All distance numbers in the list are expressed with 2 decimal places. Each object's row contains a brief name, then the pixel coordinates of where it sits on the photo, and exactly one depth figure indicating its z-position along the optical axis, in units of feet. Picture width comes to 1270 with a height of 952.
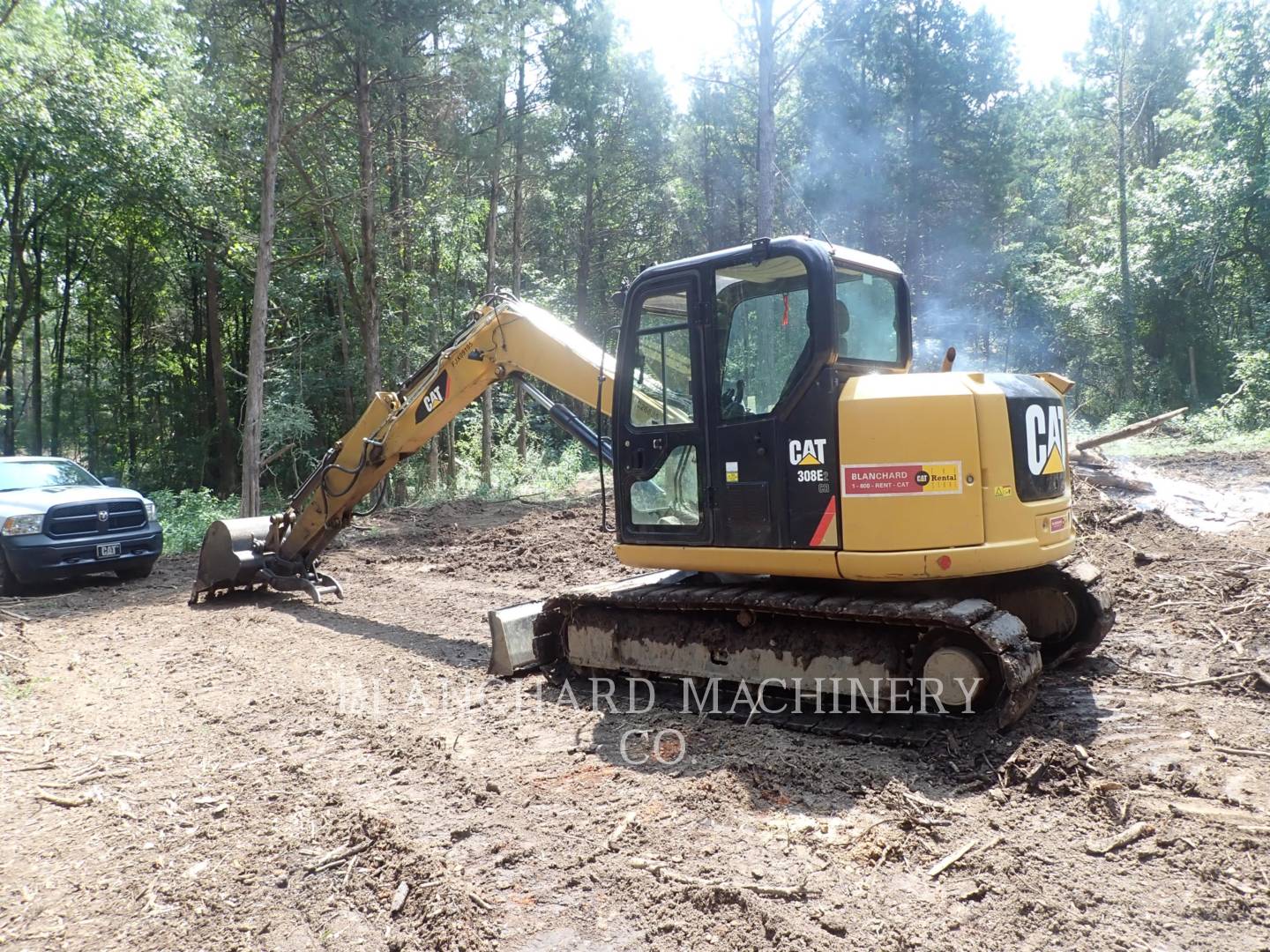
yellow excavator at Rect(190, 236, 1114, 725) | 14.52
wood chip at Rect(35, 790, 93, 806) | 13.80
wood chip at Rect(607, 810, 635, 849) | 11.70
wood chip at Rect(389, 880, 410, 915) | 10.25
